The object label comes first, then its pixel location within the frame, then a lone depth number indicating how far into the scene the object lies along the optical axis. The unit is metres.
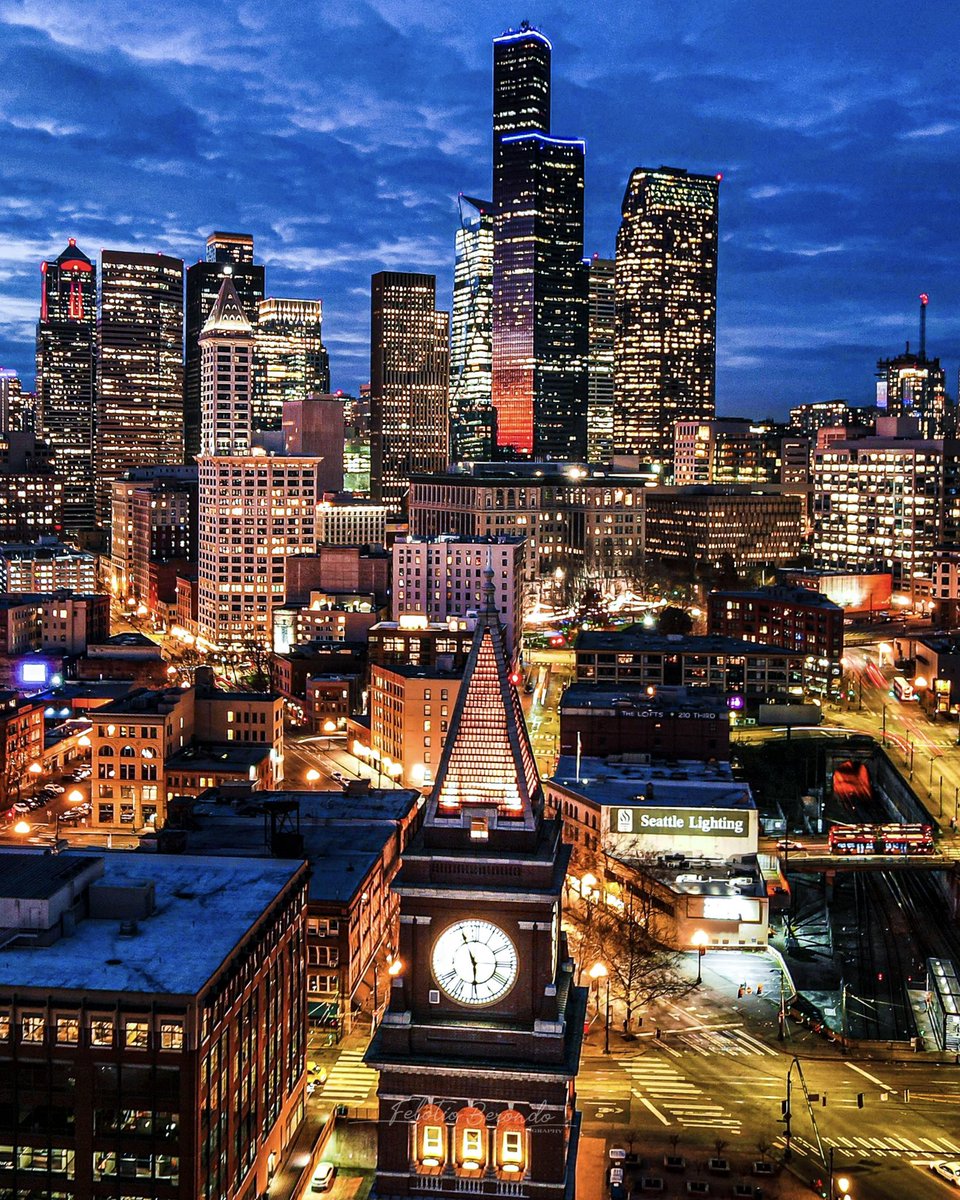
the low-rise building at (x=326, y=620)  182.38
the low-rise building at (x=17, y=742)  121.88
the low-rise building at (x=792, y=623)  168.12
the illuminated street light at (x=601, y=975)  70.69
